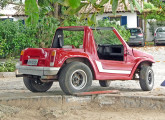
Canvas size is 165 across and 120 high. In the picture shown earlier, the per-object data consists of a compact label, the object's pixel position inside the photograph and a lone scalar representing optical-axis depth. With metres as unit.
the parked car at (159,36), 33.12
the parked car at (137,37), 32.19
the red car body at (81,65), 7.77
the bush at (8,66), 13.42
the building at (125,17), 38.34
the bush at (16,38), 17.88
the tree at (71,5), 3.60
